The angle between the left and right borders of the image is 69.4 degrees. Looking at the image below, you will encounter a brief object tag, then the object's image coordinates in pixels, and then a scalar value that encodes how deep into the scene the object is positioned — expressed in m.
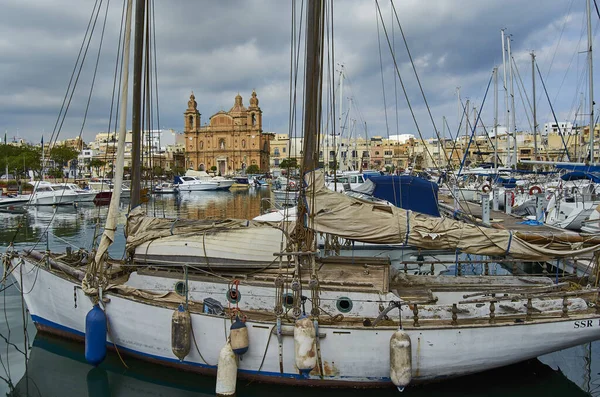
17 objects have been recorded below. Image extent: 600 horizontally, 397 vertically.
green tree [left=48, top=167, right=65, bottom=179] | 85.12
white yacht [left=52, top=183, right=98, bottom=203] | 50.72
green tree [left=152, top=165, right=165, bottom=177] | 96.80
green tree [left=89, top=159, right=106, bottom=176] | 92.91
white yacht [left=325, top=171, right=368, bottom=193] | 33.62
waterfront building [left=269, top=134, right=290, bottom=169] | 136.00
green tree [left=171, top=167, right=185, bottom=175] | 107.55
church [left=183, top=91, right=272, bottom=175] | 121.44
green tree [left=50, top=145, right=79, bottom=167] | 82.56
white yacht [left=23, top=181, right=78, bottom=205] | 47.72
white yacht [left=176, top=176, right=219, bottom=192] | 74.50
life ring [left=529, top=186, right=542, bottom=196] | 26.88
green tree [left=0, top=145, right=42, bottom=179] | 69.38
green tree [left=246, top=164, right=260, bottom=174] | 114.63
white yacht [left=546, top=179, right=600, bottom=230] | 19.78
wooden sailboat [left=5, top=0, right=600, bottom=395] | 7.58
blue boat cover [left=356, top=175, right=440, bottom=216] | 14.88
